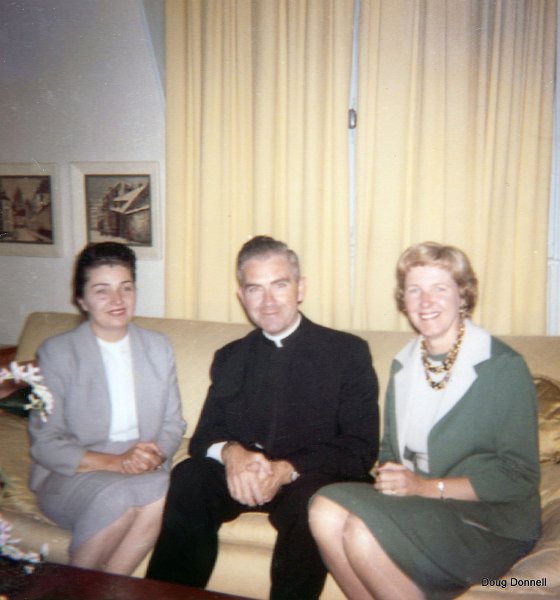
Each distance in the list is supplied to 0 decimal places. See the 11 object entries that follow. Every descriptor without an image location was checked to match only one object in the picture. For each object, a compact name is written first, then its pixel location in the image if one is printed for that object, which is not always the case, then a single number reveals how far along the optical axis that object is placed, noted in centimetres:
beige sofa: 144
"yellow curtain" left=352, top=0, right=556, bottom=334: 243
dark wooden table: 118
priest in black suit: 161
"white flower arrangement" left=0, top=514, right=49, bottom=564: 113
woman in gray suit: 168
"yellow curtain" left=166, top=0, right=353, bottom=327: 268
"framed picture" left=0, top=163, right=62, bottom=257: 337
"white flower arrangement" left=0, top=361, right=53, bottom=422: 113
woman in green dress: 138
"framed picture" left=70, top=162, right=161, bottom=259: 313
